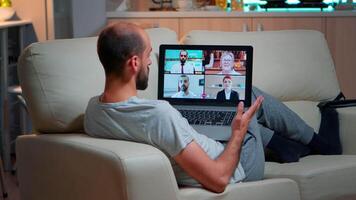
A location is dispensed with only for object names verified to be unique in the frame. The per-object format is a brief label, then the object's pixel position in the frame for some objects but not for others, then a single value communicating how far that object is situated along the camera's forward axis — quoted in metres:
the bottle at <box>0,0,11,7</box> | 4.81
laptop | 2.78
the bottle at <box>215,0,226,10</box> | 5.36
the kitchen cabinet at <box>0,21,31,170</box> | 4.51
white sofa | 2.19
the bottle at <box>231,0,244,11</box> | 5.33
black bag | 3.20
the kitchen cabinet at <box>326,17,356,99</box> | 4.94
